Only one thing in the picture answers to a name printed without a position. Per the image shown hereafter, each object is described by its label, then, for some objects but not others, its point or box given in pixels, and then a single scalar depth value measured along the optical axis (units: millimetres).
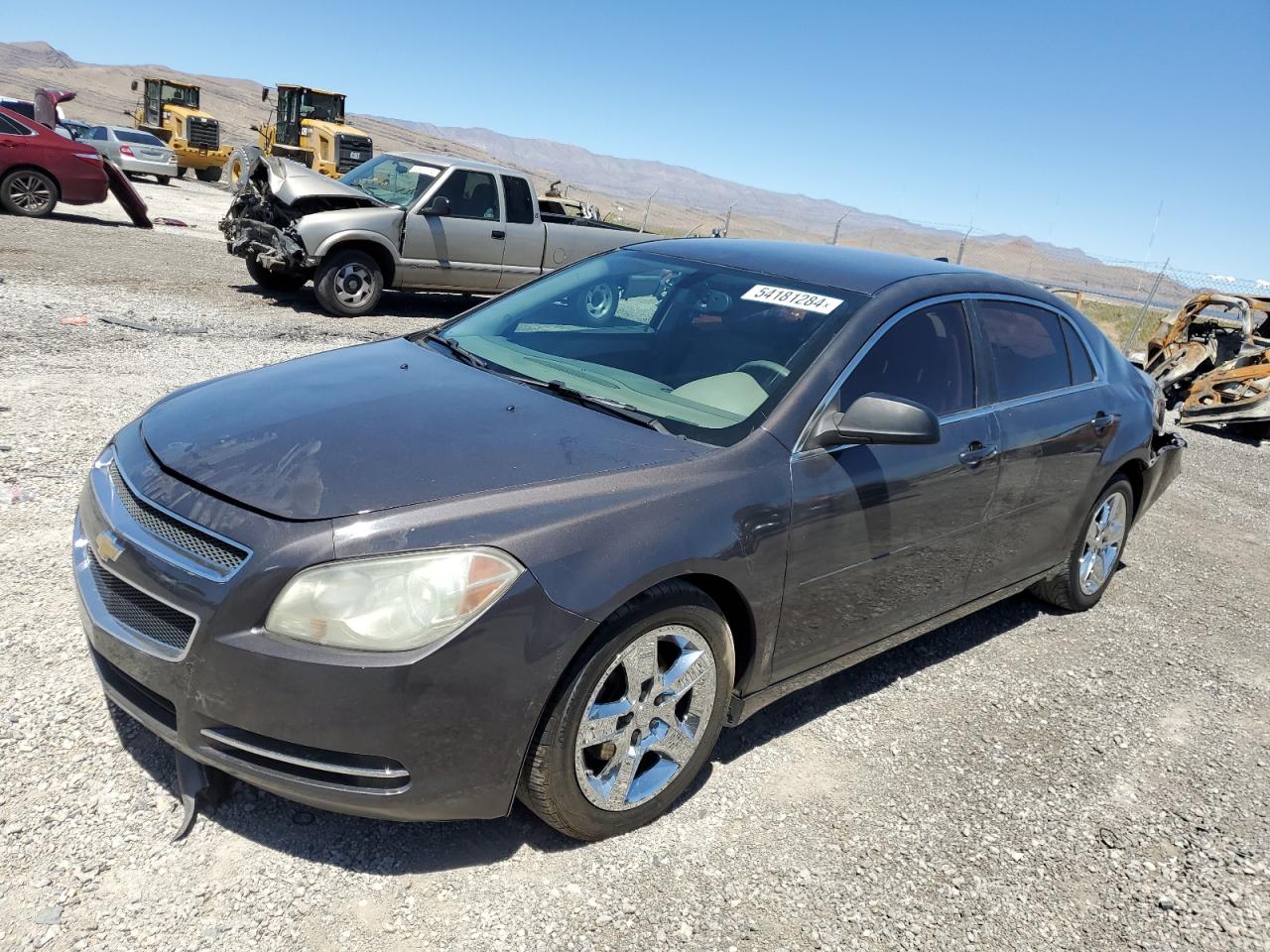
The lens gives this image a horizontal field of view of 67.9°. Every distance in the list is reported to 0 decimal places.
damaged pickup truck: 10516
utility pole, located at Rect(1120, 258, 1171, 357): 18453
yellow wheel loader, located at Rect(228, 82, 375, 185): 24497
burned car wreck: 11680
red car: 14758
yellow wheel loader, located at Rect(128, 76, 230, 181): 31688
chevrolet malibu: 2275
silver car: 25844
